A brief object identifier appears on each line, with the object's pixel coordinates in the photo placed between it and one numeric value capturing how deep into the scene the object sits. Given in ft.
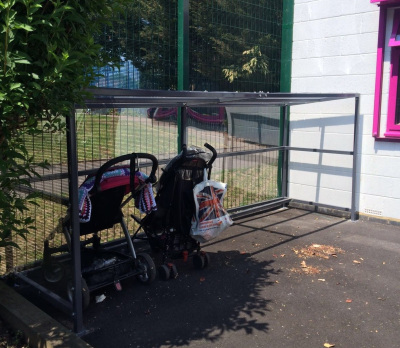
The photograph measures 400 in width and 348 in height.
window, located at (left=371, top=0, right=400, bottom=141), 22.11
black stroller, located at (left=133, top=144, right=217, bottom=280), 15.72
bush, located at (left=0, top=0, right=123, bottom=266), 7.72
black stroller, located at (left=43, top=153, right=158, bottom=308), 13.48
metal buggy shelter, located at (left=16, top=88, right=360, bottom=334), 12.02
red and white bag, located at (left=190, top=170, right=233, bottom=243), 16.02
